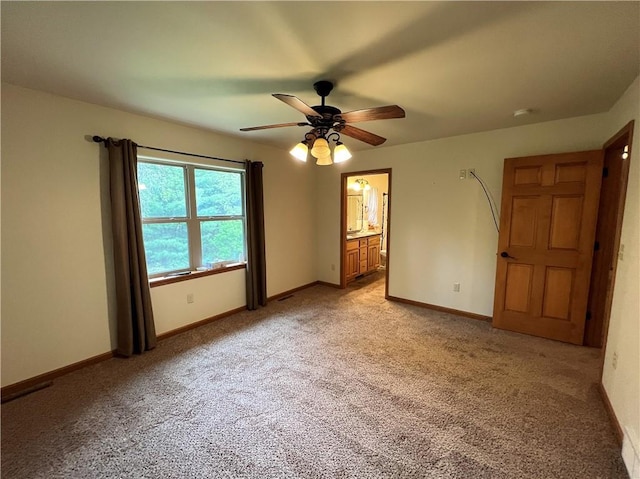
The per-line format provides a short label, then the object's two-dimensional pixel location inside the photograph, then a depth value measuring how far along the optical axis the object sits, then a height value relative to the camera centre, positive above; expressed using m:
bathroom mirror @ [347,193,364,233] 6.14 -0.08
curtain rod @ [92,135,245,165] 2.50 +0.63
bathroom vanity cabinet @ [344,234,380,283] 5.17 -0.93
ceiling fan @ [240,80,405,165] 1.79 +0.62
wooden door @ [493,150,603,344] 2.80 -0.37
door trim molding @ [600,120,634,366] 2.08 -0.01
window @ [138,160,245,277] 3.03 -0.08
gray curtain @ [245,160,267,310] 3.78 -0.39
